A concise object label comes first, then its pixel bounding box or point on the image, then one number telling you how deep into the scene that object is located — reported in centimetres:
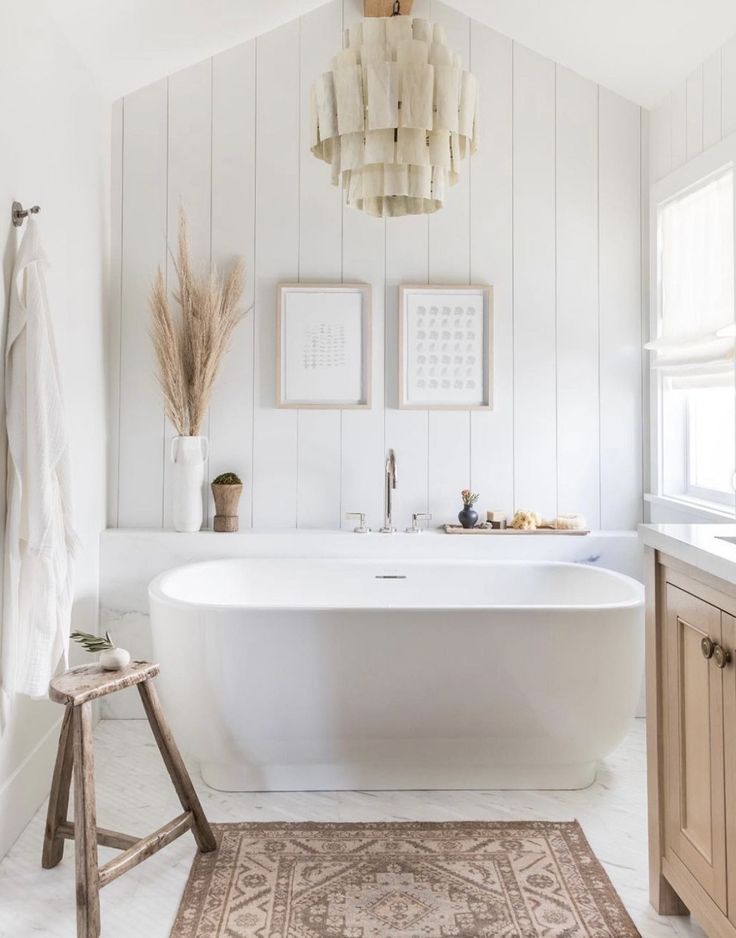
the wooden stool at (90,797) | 188
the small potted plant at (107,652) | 215
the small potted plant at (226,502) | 338
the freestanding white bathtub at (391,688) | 248
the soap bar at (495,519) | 346
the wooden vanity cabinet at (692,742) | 161
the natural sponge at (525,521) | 343
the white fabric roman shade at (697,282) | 287
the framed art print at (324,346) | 347
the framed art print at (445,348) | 350
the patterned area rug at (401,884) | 193
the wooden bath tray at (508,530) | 340
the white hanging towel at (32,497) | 217
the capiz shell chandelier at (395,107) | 211
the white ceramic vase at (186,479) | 334
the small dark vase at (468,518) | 343
